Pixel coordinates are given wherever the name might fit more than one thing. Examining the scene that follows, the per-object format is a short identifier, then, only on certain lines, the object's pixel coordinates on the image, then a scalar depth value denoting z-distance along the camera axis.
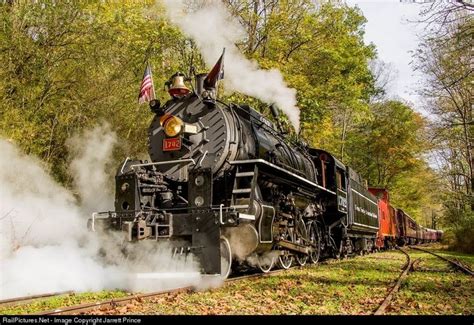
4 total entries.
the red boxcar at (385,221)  21.84
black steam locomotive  7.50
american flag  10.16
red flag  8.88
